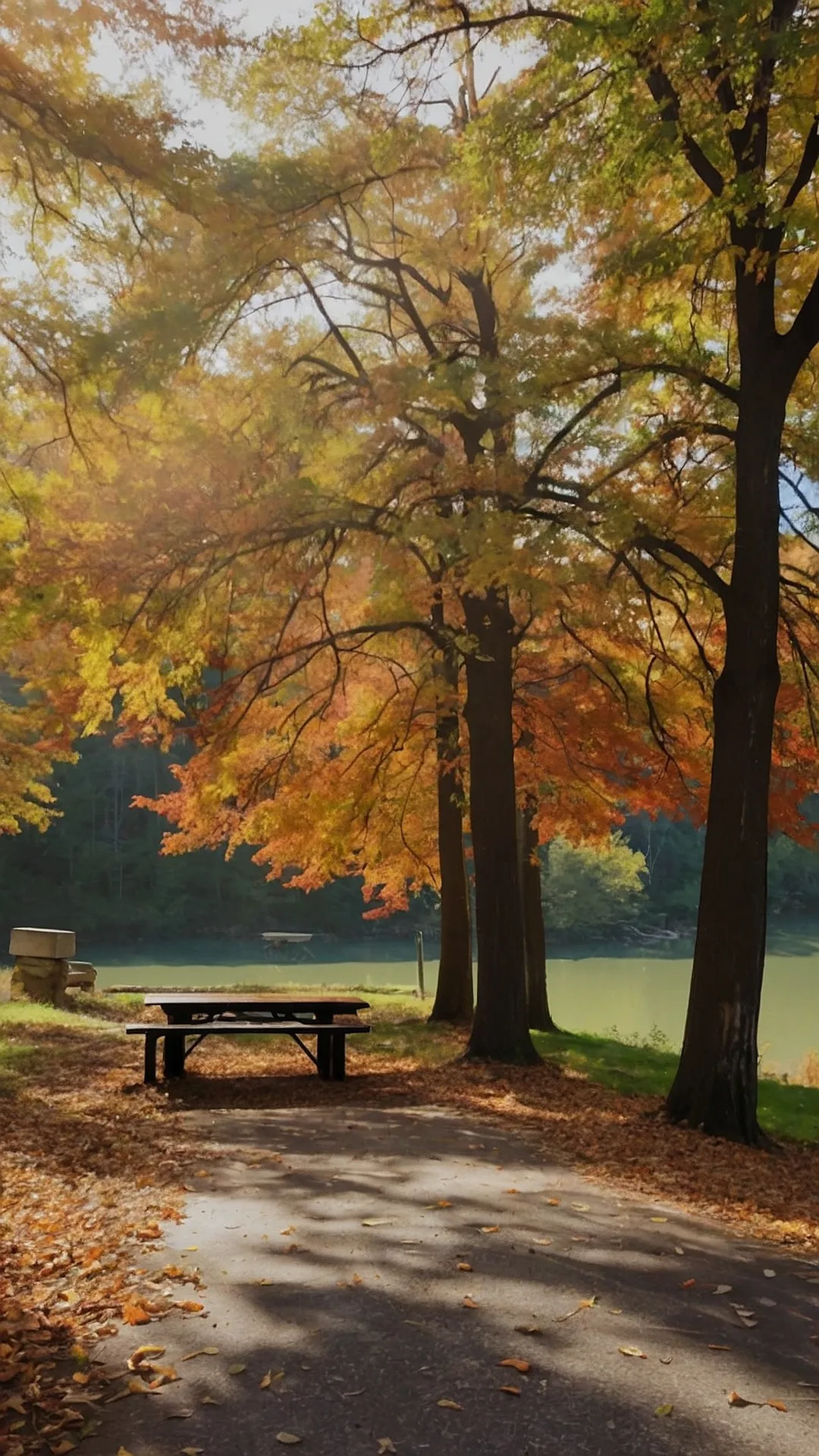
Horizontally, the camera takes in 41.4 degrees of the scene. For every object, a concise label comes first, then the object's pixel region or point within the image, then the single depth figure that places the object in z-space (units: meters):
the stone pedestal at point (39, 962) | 13.41
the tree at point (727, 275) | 6.24
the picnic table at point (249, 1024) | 8.09
